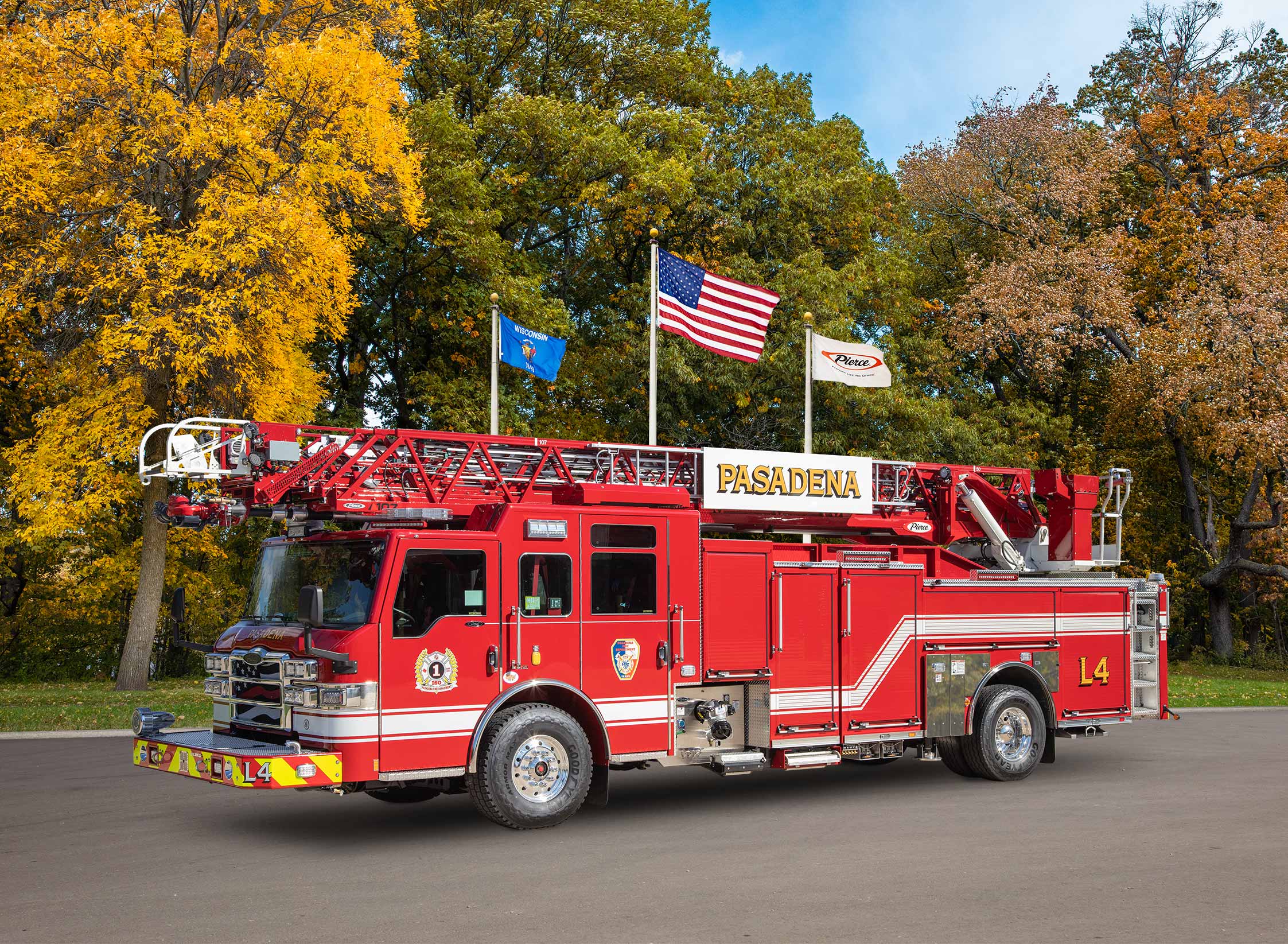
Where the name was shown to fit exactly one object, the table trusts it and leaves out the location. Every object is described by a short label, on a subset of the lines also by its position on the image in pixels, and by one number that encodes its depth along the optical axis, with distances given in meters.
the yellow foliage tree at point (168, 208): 20.80
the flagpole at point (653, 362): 16.95
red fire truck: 9.87
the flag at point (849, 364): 19.16
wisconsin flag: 18.58
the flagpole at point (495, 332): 17.98
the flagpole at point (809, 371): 17.97
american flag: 18.50
